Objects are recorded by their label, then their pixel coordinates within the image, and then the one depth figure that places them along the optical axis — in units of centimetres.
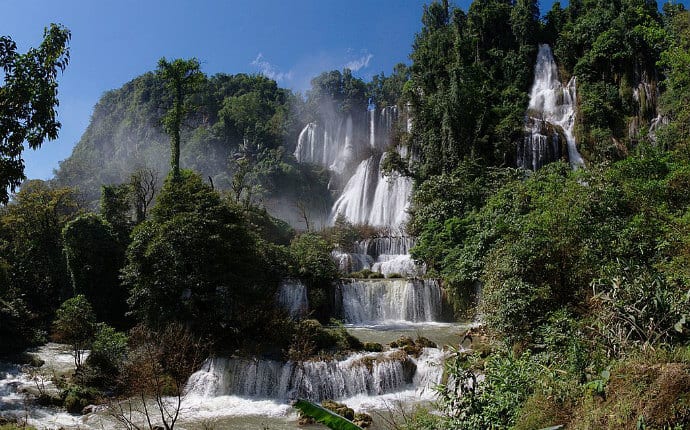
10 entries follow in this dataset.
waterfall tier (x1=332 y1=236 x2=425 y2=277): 2641
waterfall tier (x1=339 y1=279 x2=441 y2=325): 2120
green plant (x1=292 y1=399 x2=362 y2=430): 346
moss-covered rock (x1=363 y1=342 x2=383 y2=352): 1466
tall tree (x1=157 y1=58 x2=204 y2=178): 3344
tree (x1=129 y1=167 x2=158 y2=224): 3004
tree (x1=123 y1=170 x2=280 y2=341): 1505
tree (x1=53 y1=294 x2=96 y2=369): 1504
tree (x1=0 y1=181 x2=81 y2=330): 2333
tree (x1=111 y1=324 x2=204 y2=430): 1166
